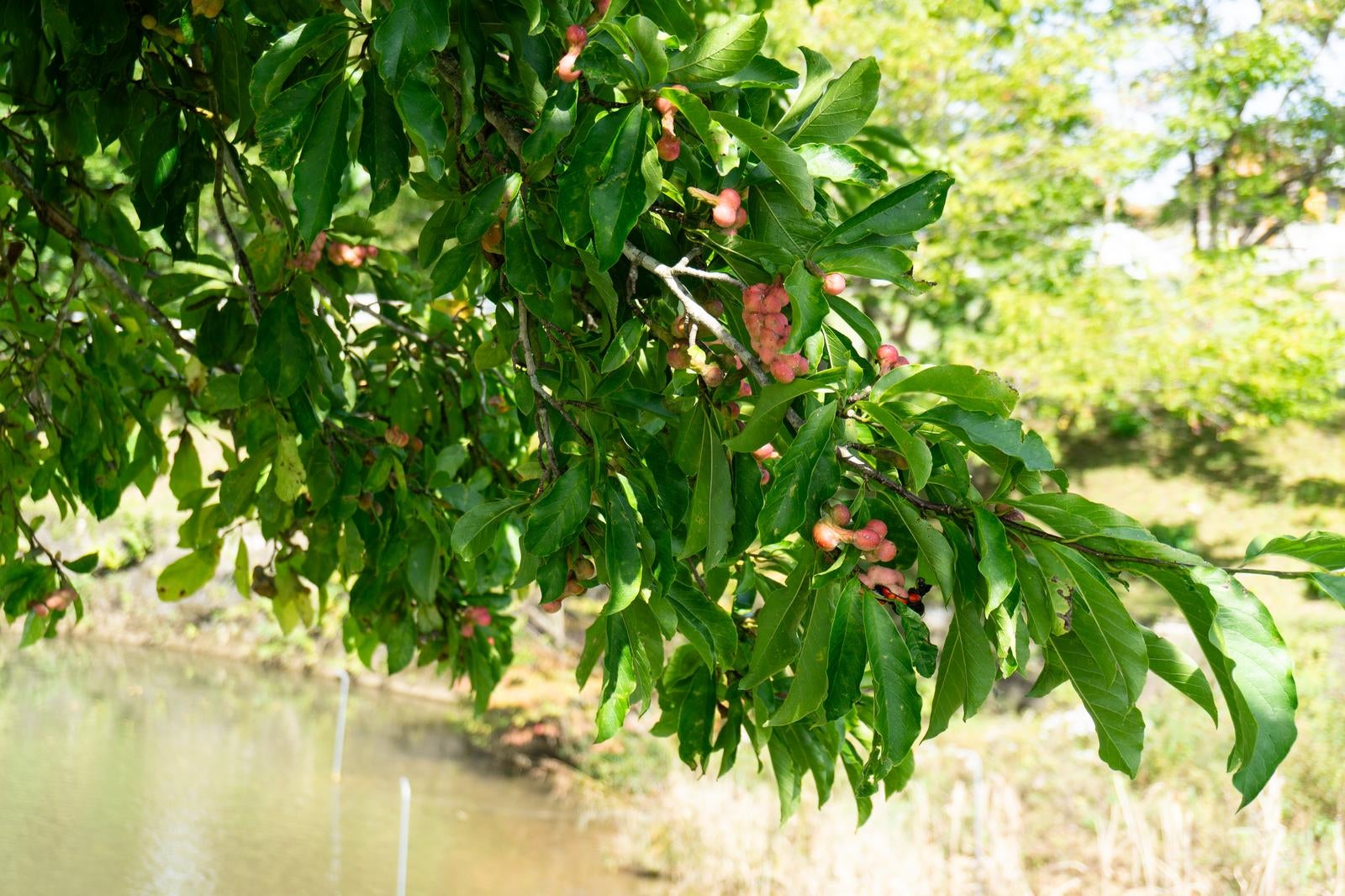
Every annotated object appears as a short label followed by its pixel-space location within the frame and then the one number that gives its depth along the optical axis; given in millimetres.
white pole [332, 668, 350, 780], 6633
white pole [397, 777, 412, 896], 4996
